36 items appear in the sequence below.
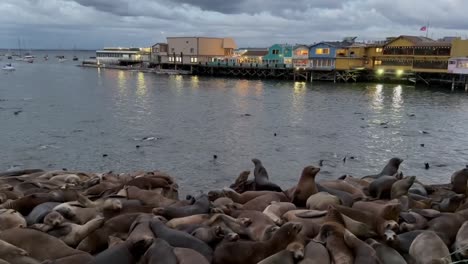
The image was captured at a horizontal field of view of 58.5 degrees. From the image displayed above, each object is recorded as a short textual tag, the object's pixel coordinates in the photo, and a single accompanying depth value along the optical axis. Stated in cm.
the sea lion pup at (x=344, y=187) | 1038
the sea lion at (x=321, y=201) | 828
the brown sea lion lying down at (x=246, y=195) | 973
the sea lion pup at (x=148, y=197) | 870
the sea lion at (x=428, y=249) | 586
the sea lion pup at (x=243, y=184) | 1310
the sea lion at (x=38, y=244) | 580
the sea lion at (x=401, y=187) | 999
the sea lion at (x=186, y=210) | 767
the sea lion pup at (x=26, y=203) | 801
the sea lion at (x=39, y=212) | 721
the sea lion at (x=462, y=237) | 631
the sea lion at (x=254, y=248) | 571
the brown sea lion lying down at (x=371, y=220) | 671
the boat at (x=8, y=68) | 10837
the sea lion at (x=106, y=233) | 627
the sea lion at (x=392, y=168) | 1378
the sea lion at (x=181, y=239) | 595
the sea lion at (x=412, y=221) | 705
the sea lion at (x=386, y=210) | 713
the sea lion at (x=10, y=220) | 683
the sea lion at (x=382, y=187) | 1018
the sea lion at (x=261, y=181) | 1241
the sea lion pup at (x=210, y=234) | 637
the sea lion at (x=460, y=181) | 1077
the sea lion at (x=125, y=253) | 534
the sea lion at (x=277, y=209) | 765
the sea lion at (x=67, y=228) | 647
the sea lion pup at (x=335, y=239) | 561
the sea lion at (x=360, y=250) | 547
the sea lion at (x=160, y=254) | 537
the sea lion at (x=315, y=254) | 544
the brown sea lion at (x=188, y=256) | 542
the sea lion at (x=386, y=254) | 567
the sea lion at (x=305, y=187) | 937
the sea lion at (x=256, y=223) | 664
